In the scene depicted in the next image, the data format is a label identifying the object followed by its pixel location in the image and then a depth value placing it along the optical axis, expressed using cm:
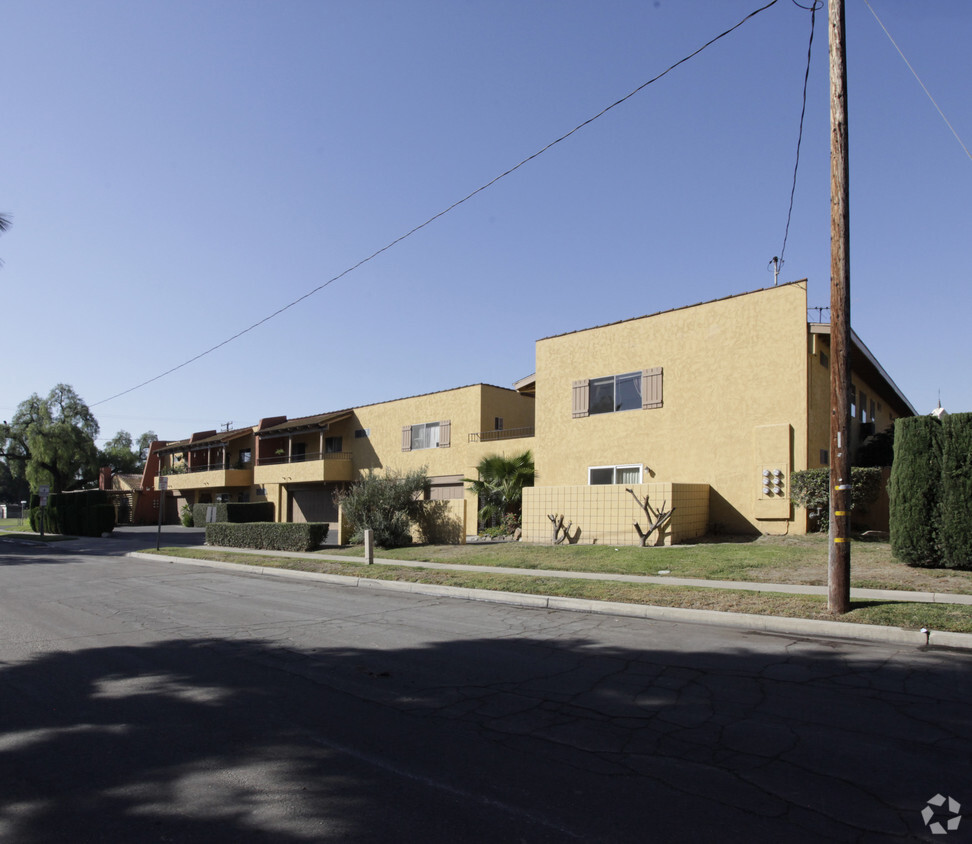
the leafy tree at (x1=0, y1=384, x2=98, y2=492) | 5088
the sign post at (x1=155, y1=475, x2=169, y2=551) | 2428
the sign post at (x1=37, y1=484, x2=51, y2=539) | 3459
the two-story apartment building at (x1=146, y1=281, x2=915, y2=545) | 1830
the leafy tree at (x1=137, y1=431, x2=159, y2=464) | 8550
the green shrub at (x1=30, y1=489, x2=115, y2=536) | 3703
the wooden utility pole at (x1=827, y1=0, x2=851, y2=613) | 941
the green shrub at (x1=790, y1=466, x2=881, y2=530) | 1673
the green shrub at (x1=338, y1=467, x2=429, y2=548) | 2191
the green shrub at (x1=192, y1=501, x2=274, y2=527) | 3556
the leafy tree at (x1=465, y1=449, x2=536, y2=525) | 2467
